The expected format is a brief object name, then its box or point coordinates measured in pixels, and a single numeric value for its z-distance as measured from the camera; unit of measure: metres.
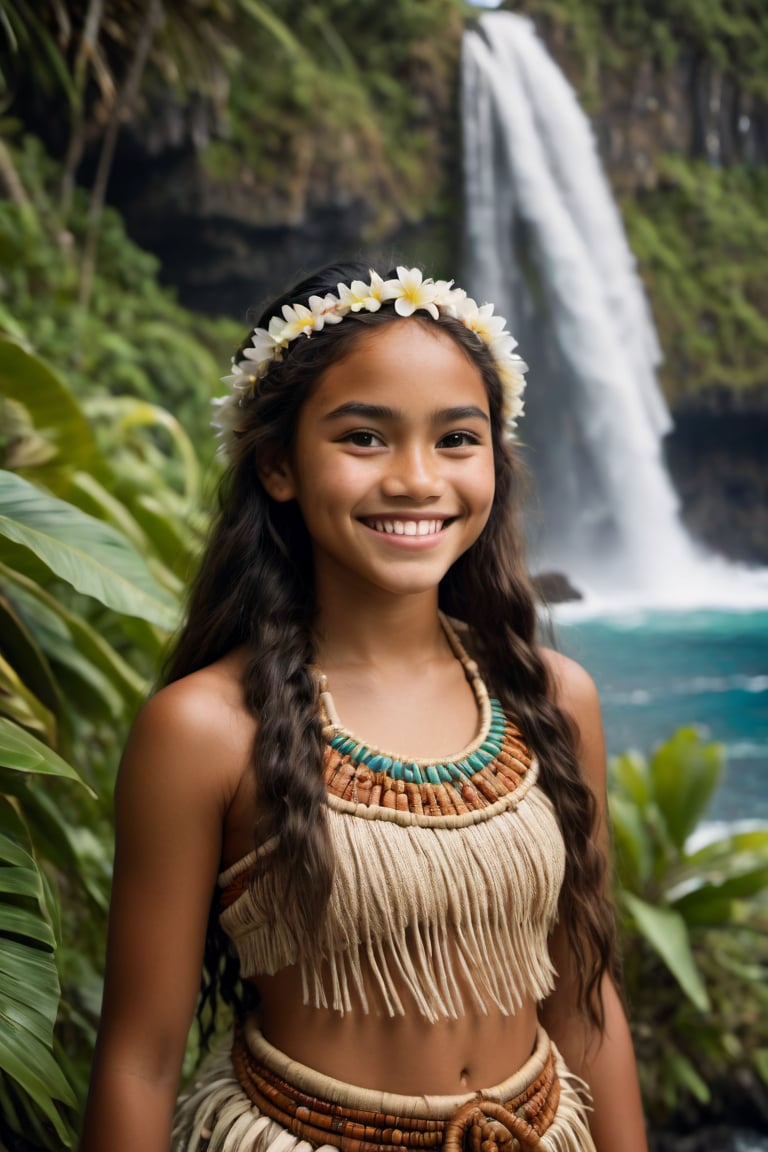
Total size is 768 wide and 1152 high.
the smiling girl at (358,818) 1.07
